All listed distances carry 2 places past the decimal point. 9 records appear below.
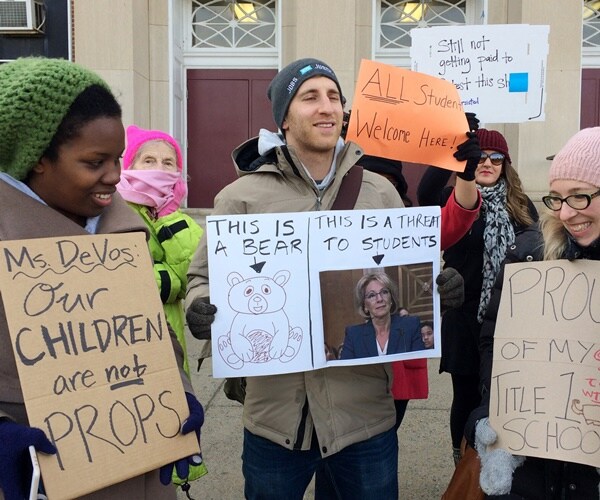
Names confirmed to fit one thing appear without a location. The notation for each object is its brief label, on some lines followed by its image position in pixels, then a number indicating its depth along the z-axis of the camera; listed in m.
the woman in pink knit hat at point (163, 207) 3.00
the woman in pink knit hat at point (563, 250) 1.85
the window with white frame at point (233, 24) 8.38
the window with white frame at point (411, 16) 8.25
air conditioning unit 7.86
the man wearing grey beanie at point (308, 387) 2.18
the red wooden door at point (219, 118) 8.48
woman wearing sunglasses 3.20
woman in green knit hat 1.48
